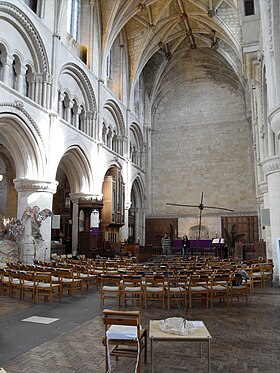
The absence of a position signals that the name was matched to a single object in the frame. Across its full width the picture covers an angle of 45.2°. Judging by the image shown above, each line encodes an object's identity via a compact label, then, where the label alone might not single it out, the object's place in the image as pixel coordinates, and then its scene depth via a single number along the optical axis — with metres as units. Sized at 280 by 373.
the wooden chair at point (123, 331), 3.88
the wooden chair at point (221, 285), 7.97
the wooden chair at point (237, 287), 8.35
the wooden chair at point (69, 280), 8.99
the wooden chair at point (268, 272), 11.85
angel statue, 15.00
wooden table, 3.69
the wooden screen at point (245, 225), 25.75
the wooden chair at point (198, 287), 7.79
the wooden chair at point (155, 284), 7.73
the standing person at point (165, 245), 21.42
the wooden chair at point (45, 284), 8.16
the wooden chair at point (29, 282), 8.38
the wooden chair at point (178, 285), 7.65
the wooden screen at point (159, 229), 27.70
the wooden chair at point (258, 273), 10.95
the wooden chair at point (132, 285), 7.67
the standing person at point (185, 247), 18.41
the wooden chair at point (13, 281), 8.72
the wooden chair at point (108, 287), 7.80
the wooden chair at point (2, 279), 9.31
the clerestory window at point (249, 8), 12.41
